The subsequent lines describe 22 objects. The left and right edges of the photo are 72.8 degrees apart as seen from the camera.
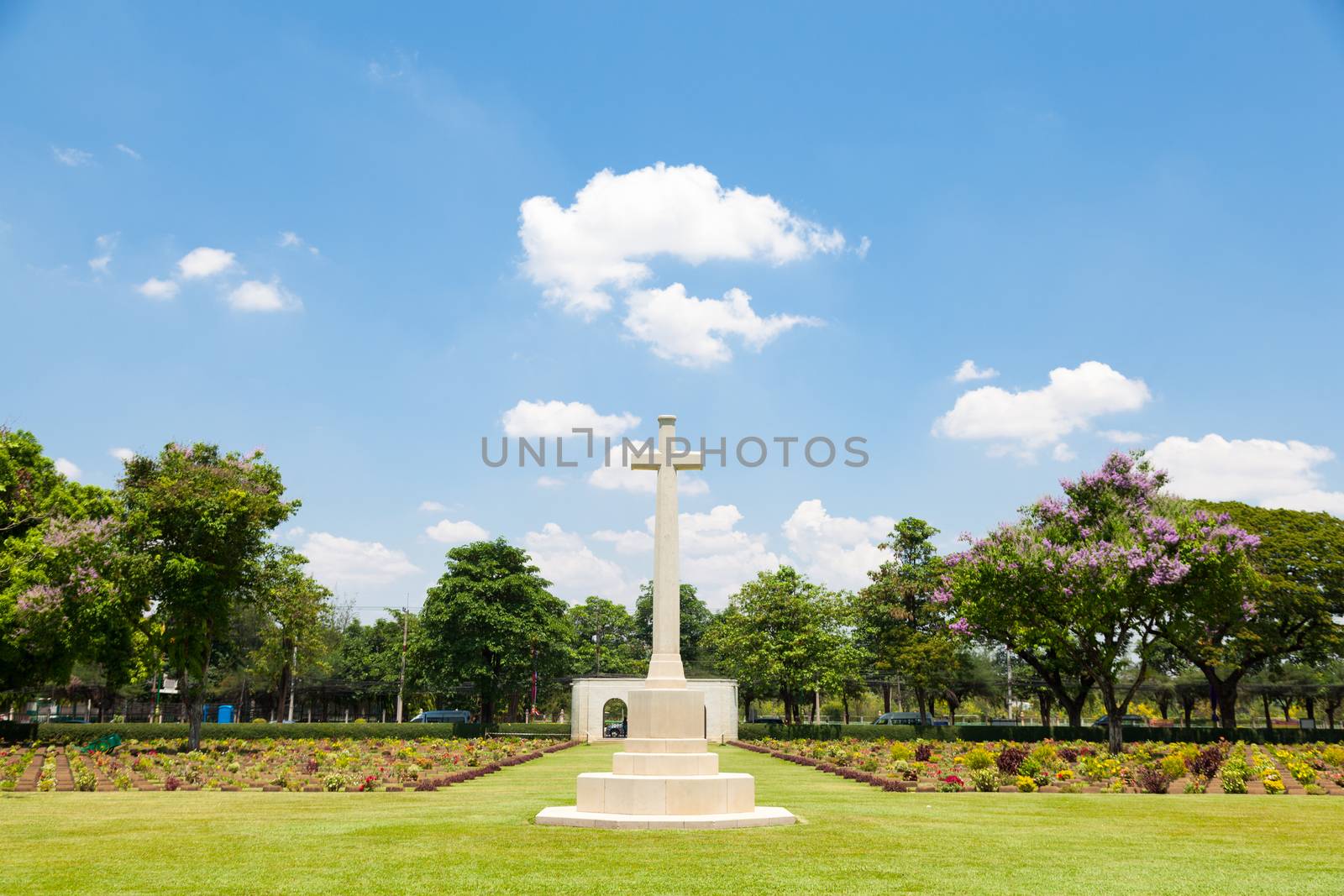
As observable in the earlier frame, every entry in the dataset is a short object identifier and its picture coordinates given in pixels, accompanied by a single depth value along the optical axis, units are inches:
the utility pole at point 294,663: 2134.4
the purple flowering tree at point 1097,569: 1250.0
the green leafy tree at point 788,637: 1952.5
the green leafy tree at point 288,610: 1507.1
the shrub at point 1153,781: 734.5
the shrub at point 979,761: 822.5
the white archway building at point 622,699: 2059.5
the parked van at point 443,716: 2669.8
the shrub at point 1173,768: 753.6
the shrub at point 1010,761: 807.1
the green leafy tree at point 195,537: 1262.3
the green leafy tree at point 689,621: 3326.8
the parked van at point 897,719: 2361.0
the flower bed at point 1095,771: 754.8
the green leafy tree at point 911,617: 1930.4
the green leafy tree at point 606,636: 3206.2
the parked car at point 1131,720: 2406.0
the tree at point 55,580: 1221.1
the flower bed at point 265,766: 784.3
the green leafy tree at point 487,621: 2037.4
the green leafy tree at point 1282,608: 1555.1
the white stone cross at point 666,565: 579.2
